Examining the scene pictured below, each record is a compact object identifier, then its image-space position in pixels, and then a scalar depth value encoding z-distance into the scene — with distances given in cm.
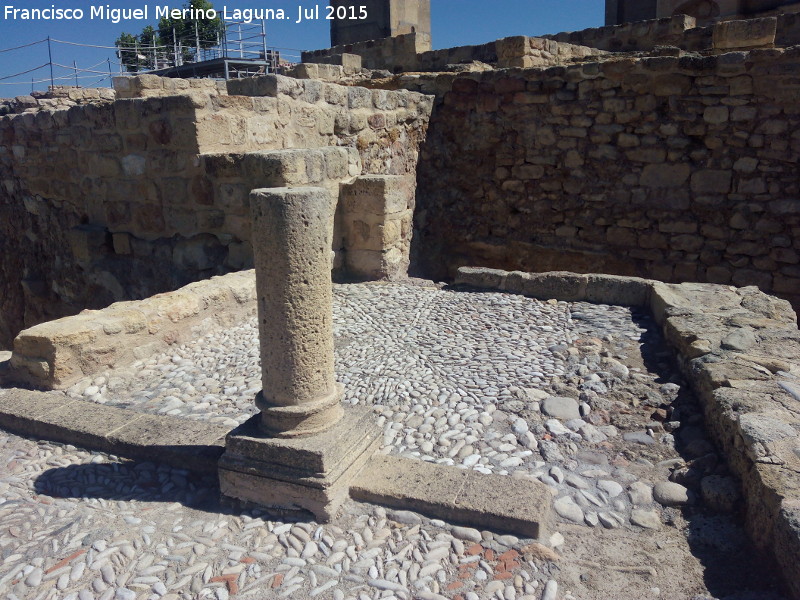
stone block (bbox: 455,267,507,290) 597
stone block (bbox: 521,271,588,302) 554
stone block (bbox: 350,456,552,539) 258
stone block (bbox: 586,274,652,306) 539
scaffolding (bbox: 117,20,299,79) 1881
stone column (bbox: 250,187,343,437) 273
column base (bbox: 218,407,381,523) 271
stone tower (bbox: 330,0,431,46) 1927
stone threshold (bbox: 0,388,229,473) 313
